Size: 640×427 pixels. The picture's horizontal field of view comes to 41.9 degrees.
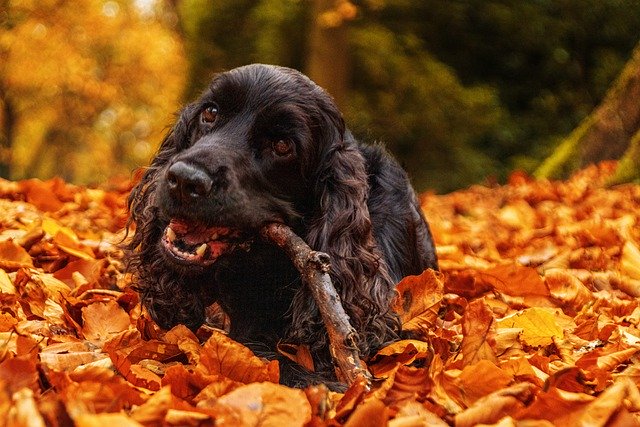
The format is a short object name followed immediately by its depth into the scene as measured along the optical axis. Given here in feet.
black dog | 8.75
